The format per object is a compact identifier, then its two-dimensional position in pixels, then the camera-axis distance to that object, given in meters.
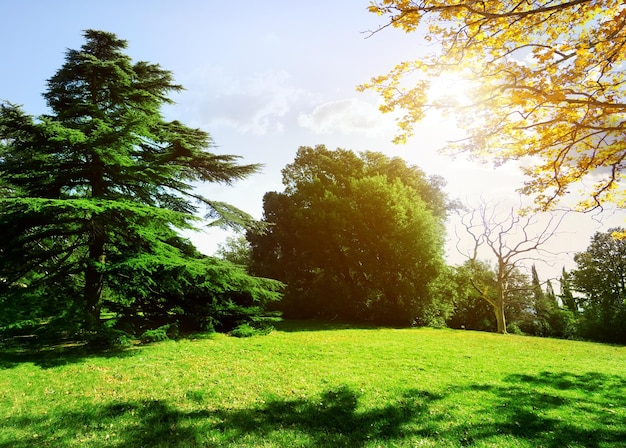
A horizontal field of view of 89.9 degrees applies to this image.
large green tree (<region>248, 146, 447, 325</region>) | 25.48
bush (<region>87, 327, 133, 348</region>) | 10.77
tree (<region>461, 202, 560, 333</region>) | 25.17
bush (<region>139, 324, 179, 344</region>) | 12.16
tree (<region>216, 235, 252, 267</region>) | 42.33
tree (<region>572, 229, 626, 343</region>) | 41.16
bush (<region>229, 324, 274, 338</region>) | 15.28
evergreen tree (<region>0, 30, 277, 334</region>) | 11.05
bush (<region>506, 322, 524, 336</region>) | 32.88
